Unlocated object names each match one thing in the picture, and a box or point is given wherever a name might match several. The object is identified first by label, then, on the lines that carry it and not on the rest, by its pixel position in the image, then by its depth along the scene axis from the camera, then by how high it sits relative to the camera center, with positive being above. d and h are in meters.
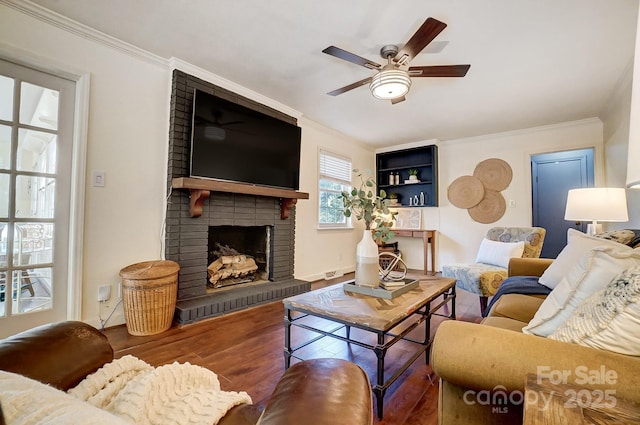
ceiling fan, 1.95 +1.15
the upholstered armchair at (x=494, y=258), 2.63 -0.40
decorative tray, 1.66 -0.44
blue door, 4.23 +0.56
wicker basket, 2.19 -0.64
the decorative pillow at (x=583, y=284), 1.00 -0.23
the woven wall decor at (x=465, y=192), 4.55 +0.50
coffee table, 1.34 -0.47
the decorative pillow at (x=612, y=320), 0.77 -0.29
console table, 4.62 -0.29
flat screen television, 2.63 +0.79
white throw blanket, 0.67 -0.47
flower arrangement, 1.76 +0.08
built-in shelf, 4.94 +0.94
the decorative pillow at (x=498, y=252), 2.97 -0.33
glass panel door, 1.96 +0.17
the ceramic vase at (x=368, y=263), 1.78 -0.28
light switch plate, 2.26 +0.31
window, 4.48 +0.57
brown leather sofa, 0.53 -0.37
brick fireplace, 2.62 -0.04
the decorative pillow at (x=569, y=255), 1.63 -0.20
